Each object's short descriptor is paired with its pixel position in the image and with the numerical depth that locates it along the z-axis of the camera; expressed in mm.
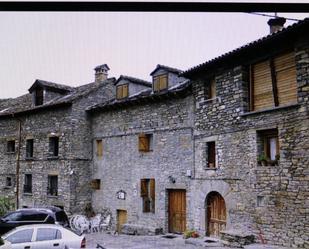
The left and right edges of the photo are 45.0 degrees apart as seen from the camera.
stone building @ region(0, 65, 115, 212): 19766
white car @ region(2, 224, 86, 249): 9828
